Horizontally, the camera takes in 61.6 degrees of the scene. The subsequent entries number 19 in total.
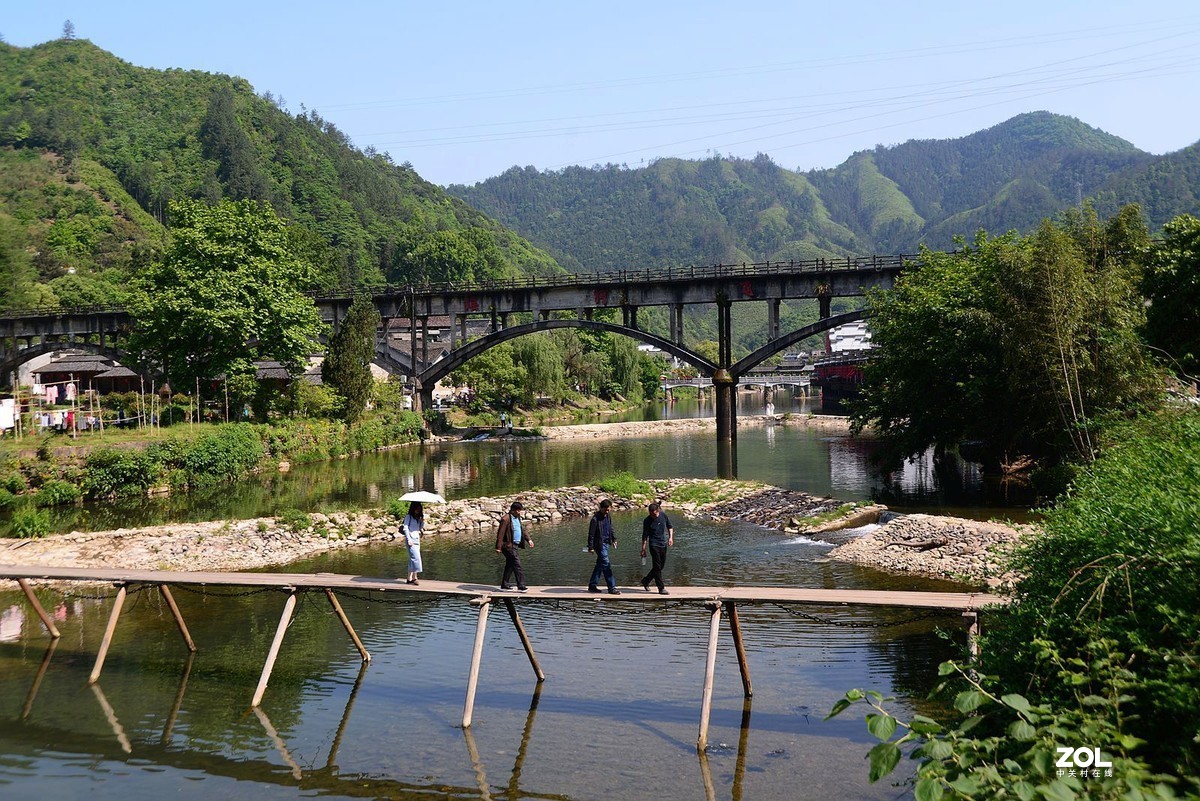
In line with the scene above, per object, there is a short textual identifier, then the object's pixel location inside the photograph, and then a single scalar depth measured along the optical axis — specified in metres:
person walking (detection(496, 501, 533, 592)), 19.80
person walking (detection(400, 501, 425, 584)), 21.22
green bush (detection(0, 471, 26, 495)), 43.47
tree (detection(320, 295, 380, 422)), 69.50
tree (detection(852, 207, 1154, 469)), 34.19
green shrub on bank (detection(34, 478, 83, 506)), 43.62
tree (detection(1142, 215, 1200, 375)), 30.89
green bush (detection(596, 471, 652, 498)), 43.50
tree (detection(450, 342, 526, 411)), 89.56
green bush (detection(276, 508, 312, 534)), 35.12
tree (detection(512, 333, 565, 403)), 93.19
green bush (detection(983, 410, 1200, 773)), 10.34
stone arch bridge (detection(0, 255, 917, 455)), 65.76
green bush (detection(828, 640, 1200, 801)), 8.91
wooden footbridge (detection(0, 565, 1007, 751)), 17.59
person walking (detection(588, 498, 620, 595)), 20.02
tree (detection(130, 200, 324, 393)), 57.78
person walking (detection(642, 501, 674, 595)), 19.69
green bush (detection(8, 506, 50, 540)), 34.72
